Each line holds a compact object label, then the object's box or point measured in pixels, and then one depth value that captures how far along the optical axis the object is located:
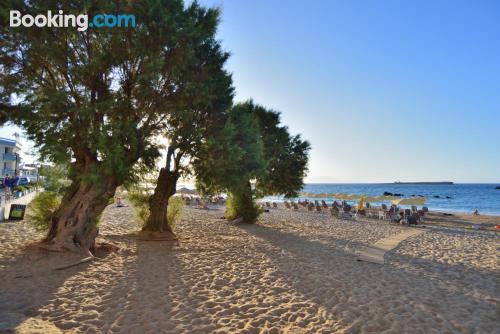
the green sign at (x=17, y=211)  15.31
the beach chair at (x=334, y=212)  27.62
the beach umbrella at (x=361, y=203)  31.15
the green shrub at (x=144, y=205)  13.26
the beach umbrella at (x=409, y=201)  31.19
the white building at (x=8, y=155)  39.97
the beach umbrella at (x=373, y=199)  32.74
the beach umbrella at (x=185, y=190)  40.61
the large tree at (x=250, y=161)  10.95
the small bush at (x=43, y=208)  10.46
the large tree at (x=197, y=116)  10.66
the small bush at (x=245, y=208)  19.48
